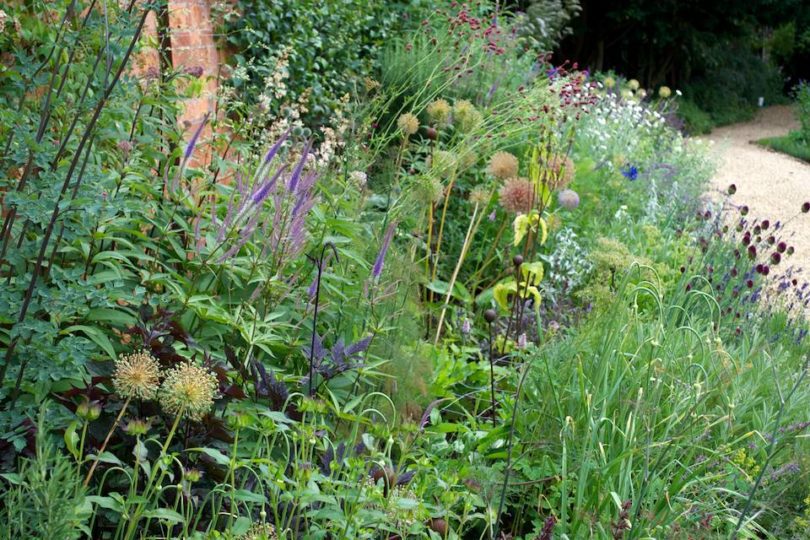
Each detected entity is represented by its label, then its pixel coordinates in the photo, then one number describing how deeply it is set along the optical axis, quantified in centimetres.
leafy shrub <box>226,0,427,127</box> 568
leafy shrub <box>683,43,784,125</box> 1955
